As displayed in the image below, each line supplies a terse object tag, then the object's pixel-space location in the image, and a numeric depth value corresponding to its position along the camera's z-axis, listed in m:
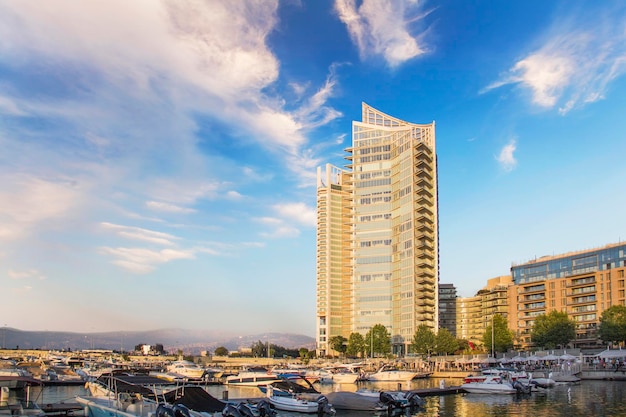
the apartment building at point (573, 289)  161.75
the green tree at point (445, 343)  157.88
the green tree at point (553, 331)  141.50
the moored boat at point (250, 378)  91.21
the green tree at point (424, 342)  156.62
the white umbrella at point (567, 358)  109.69
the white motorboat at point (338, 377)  100.90
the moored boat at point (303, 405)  52.81
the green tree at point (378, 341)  168.88
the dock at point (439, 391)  70.88
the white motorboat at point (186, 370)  104.64
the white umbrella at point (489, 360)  122.04
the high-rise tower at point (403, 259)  185.00
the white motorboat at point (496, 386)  72.31
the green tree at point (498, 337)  156.12
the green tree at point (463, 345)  192.04
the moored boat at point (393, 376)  101.56
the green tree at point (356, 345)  175.36
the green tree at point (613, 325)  129.12
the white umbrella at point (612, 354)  101.06
